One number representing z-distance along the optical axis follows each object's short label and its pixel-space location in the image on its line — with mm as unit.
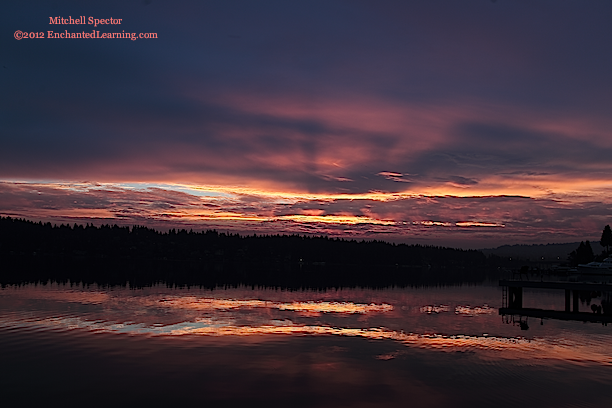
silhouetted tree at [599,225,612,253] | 137000
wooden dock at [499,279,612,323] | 48062
